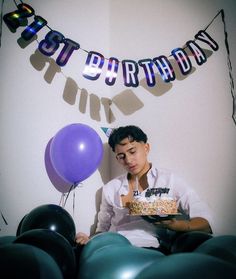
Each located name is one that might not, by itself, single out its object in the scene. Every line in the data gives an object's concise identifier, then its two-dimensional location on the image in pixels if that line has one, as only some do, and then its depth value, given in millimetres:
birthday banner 2168
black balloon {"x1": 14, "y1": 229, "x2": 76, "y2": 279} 1286
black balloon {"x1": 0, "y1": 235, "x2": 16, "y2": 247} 1528
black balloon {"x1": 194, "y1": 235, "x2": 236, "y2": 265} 1149
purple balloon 2104
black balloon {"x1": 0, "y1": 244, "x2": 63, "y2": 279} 928
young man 1944
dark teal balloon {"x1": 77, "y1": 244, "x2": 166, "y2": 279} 1063
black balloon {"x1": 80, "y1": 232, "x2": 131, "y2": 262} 1423
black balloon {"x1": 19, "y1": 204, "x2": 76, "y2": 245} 1765
